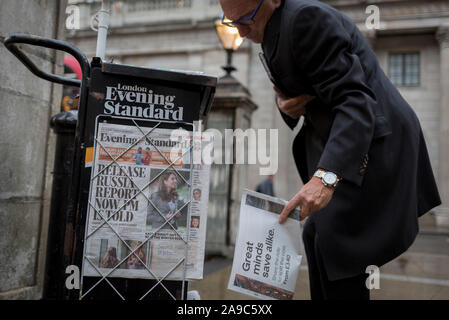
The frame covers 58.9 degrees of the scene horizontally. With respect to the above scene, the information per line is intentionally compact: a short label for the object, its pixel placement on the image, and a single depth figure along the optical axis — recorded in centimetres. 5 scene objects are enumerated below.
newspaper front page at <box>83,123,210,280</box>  172
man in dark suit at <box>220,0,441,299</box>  144
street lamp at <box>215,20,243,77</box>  678
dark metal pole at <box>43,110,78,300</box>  283
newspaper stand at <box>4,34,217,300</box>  172
